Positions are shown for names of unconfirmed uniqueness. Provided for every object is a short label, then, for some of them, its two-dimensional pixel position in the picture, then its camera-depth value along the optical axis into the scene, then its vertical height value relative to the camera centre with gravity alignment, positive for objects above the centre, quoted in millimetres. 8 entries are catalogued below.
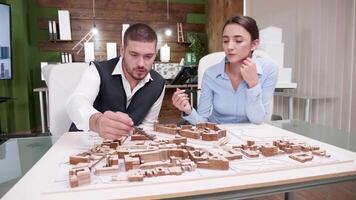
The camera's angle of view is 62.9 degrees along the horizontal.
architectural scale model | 751 -240
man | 1480 -40
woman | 1487 -63
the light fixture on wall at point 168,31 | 5250 +781
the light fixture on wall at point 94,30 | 4883 +762
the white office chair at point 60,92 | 1562 -88
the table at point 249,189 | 709 -265
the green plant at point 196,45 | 5238 +523
